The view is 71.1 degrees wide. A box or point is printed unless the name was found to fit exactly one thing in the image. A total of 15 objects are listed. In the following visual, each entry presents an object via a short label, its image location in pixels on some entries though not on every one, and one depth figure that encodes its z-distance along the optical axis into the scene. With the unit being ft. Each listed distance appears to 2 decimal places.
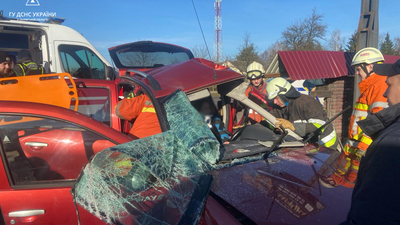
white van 18.20
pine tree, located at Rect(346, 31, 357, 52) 112.99
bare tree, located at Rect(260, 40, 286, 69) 139.89
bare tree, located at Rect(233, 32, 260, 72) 81.73
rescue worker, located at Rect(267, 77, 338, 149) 11.04
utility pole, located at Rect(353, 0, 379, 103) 18.71
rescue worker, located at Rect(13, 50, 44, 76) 13.85
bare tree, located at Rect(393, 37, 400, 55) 148.71
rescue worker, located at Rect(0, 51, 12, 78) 12.62
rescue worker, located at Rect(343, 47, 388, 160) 9.62
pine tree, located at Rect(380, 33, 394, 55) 119.03
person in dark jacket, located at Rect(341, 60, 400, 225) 3.65
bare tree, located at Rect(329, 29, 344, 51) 147.84
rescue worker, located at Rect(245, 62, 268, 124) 17.29
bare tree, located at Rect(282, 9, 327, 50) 108.78
